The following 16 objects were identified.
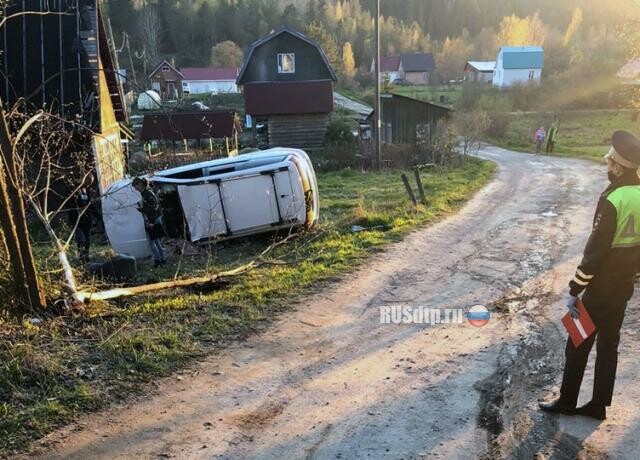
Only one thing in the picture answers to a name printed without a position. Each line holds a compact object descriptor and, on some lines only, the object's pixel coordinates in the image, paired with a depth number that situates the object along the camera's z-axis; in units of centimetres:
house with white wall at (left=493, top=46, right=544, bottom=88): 7875
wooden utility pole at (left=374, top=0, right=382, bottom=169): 2206
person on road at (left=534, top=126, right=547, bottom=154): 2913
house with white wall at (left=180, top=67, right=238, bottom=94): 8044
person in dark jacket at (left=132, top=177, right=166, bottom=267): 974
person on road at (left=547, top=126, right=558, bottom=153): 2886
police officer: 356
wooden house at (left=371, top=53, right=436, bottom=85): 10319
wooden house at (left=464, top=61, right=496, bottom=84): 8811
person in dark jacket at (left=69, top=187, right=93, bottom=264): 977
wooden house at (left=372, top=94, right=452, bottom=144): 2948
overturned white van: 1028
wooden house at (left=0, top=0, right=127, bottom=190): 1483
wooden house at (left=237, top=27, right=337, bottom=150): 3175
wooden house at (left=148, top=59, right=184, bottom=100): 6731
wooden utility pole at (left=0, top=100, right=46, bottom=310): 517
